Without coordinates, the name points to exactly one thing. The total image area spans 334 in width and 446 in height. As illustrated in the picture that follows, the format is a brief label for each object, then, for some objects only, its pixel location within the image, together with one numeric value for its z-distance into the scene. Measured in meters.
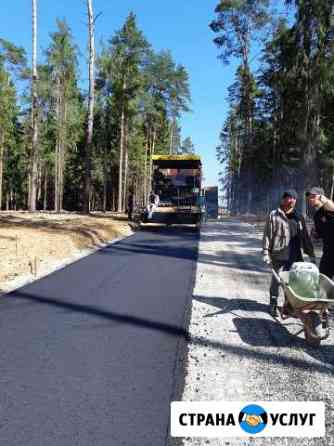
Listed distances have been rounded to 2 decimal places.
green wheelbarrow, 4.92
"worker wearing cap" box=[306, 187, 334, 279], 5.90
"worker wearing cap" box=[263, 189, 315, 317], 6.39
